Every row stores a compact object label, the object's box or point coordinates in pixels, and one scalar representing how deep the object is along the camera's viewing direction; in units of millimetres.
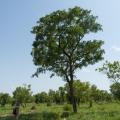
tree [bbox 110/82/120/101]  23020
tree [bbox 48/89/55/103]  62292
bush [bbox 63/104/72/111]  21658
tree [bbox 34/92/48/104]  67061
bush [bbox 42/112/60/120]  13862
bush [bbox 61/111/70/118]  15943
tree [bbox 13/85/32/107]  45959
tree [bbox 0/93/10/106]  56674
